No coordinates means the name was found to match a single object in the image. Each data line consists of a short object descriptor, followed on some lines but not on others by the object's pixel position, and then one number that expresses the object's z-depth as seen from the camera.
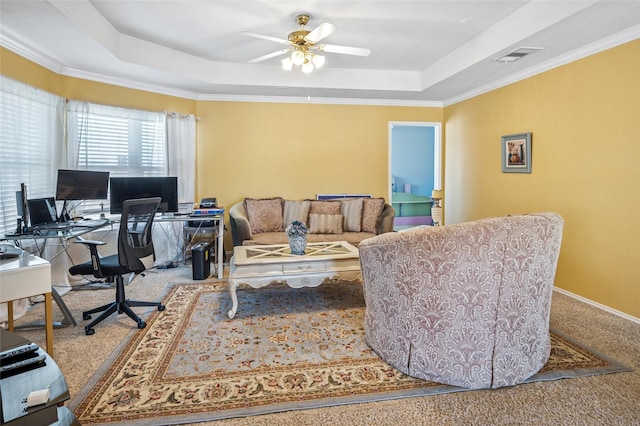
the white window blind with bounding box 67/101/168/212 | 4.34
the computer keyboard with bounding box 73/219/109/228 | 3.52
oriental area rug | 2.00
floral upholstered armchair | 1.99
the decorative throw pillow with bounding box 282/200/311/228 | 5.29
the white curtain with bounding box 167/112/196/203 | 5.18
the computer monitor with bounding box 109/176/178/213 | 4.43
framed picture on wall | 4.28
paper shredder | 4.43
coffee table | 3.16
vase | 3.53
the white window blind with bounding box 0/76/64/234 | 3.33
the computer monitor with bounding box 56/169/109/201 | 3.77
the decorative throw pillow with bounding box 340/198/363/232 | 5.25
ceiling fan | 3.41
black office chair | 2.99
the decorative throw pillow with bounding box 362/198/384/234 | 5.19
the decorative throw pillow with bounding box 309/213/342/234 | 5.05
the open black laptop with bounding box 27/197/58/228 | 3.34
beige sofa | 4.92
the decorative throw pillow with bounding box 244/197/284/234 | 5.14
